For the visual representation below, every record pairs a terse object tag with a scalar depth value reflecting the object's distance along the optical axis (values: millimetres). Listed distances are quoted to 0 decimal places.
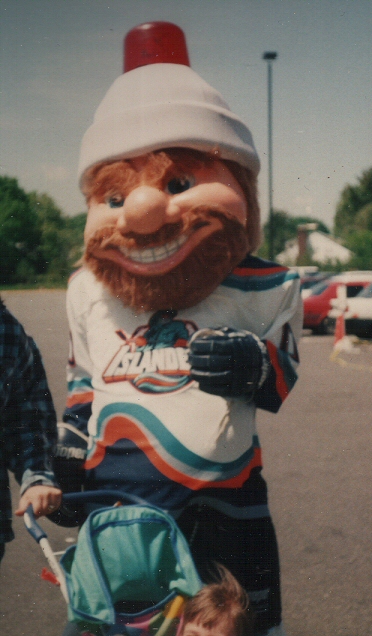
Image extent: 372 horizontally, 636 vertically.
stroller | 1580
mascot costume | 1928
